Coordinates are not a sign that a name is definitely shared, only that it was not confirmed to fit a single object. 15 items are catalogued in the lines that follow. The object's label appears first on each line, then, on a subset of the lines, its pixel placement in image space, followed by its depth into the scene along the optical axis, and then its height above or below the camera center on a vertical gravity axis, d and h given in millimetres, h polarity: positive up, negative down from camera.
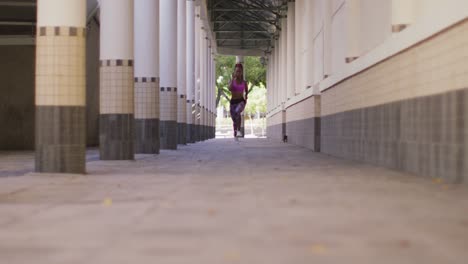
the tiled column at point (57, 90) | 8977 +514
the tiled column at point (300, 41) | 25311 +3413
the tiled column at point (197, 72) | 32284 +2971
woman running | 26359 +1414
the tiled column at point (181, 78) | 23938 +1768
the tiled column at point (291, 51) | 30898 +3556
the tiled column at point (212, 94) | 48491 +2575
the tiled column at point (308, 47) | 22484 +2744
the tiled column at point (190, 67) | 28922 +2592
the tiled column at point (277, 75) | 41456 +3333
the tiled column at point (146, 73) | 16109 +1299
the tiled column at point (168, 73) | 19562 +1583
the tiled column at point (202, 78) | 37531 +2928
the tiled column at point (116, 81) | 12805 +892
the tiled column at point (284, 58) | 35147 +3742
